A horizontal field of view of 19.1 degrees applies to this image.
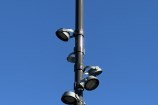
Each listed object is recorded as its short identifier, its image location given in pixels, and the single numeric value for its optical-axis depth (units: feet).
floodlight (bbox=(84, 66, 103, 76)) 32.63
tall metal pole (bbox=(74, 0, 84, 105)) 31.53
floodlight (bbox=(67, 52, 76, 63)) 33.42
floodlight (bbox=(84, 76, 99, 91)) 31.17
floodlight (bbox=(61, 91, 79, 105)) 30.37
